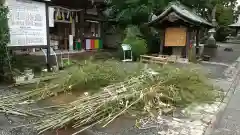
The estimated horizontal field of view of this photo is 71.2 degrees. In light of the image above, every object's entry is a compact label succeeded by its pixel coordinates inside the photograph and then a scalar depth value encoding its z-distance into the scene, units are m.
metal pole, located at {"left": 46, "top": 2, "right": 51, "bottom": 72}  5.52
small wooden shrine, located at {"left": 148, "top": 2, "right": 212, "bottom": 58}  8.98
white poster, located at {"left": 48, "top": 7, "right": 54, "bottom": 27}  7.98
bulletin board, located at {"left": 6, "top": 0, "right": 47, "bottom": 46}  4.72
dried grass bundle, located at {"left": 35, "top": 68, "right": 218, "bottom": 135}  2.89
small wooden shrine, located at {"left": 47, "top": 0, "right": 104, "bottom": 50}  11.04
